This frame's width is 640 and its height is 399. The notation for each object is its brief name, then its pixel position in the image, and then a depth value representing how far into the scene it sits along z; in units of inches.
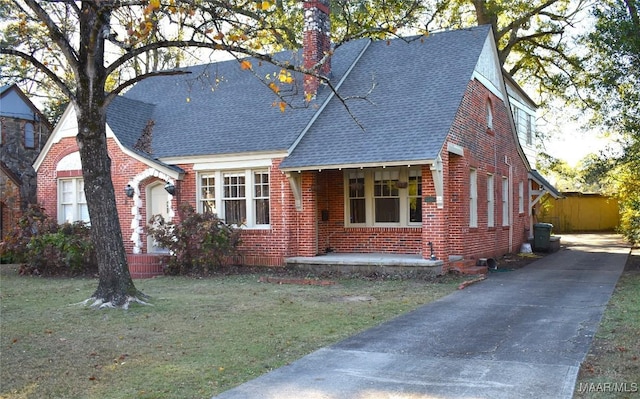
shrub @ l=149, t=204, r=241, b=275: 598.2
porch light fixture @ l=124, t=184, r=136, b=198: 685.9
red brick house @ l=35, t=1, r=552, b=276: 580.7
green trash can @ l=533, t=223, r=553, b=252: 864.9
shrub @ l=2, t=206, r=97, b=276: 627.5
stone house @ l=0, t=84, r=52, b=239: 842.8
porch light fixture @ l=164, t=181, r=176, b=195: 669.9
